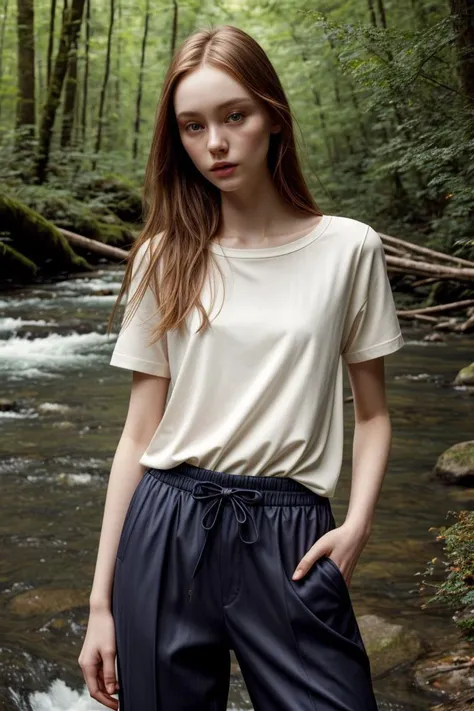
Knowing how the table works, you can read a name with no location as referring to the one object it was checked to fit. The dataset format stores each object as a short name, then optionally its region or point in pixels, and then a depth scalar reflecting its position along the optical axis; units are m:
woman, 1.55
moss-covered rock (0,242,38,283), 15.43
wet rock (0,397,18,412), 8.52
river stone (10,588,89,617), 4.54
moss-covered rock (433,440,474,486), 6.38
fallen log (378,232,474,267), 6.85
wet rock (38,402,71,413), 8.55
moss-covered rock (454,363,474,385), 9.57
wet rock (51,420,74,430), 7.95
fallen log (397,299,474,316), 6.15
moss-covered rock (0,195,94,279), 15.22
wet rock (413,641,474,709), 3.50
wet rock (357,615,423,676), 3.85
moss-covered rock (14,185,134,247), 17.98
